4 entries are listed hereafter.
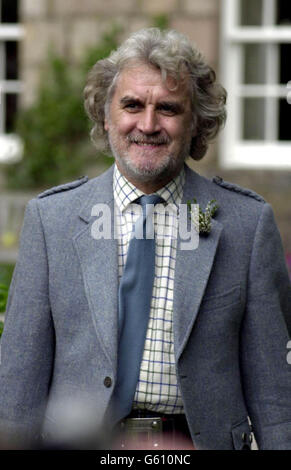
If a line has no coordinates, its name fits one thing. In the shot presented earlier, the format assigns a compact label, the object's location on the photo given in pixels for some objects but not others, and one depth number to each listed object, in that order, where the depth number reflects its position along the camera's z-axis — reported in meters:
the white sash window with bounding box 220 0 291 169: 13.71
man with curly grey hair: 4.91
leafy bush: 14.06
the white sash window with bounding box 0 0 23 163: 14.78
